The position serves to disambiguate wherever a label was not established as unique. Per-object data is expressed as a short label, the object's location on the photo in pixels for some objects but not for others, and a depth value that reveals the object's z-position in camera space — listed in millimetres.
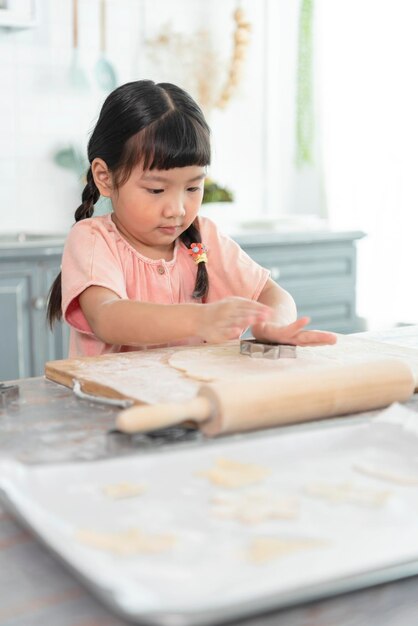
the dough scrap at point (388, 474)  753
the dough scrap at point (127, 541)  596
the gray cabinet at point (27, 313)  2697
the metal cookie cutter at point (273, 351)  1217
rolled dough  1120
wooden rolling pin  845
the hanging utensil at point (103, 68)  3497
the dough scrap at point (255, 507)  660
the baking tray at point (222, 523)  542
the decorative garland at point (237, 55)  3723
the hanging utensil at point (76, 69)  3410
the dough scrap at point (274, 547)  587
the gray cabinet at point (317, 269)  3207
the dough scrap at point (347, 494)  698
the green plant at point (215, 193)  3492
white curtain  3543
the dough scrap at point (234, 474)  729
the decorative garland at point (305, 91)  3889
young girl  1421
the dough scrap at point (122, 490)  693
